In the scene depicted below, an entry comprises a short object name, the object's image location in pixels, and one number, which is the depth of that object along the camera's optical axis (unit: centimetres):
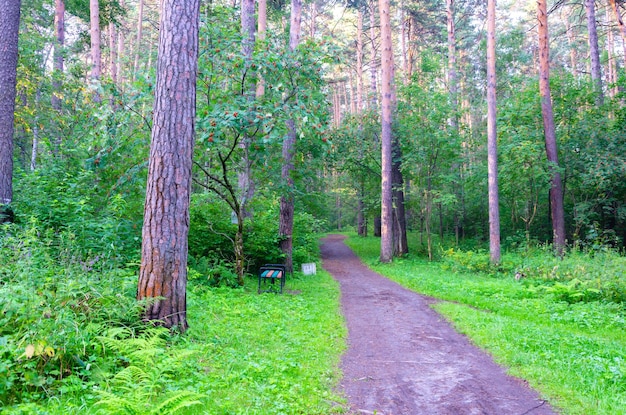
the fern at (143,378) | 318
